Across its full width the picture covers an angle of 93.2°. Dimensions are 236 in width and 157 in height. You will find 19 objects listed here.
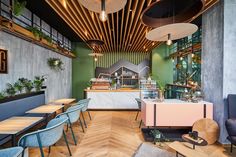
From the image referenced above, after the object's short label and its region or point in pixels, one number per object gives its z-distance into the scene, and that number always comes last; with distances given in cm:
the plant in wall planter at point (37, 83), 359
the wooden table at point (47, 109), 260
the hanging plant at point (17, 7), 255
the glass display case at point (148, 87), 349
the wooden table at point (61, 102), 360
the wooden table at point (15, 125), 162
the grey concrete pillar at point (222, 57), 246
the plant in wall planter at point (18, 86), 291
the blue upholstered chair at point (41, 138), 157
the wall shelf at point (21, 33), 246
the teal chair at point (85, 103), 323
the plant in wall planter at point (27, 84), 316
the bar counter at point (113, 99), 496
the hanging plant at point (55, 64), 463
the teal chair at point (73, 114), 235
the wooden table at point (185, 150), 176
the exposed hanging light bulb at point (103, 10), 157
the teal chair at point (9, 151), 116
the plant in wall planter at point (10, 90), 274
